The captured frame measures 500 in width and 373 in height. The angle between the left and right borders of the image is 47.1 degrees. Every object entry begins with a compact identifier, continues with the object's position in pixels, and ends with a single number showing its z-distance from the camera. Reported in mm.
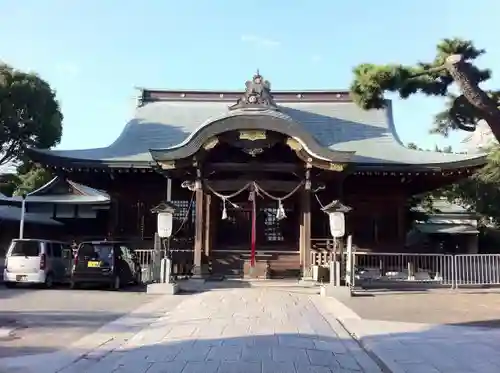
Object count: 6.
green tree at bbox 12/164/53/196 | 40031
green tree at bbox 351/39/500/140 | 12625
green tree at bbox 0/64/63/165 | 30906
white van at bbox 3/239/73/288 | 17719
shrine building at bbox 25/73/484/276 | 19625
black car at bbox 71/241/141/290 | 17094
